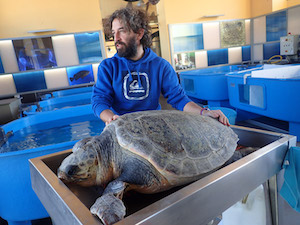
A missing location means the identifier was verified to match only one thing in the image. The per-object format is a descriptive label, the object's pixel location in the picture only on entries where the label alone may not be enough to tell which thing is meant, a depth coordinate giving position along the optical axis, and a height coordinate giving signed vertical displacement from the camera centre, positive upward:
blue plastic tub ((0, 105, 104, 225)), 1.26 -0.64
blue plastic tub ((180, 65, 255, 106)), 3.65 -0.56
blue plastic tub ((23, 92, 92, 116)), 3.58 -0.50
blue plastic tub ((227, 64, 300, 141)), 2.24 -0.56
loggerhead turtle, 0.64 -0.29
